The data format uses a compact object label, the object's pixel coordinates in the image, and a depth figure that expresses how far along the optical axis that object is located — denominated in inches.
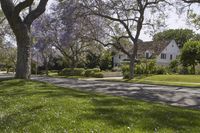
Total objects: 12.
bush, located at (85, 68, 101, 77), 1081.6
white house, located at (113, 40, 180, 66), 1579.9
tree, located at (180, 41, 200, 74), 1021.7
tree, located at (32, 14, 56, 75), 1137.6
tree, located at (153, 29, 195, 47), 2111.0
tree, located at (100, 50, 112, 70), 1593.0
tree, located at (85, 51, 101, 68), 1562.8
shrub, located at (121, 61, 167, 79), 975.7
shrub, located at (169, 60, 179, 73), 1060.7
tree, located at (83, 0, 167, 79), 755.9
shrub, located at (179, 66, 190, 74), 1012.6
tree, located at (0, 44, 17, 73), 1517.7
